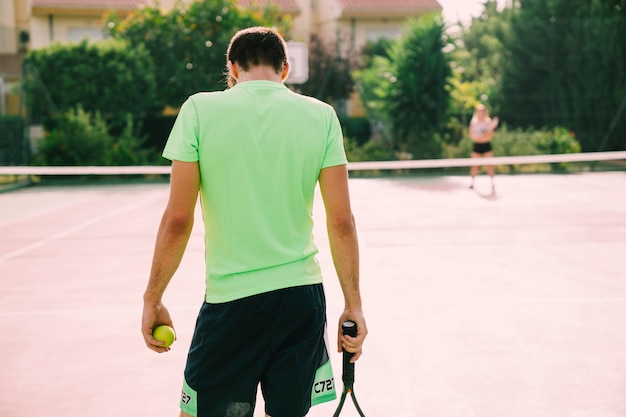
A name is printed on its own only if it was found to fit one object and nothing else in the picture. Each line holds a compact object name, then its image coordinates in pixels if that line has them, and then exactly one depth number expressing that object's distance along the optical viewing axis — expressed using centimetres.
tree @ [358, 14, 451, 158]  2269
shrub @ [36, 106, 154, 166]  2153
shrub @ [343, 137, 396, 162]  2256
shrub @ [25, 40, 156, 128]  2266
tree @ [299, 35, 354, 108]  2420
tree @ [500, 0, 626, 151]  2342
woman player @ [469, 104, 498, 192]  1784
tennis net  1470
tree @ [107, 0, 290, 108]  2364
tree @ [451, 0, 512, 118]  2354
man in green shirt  276
